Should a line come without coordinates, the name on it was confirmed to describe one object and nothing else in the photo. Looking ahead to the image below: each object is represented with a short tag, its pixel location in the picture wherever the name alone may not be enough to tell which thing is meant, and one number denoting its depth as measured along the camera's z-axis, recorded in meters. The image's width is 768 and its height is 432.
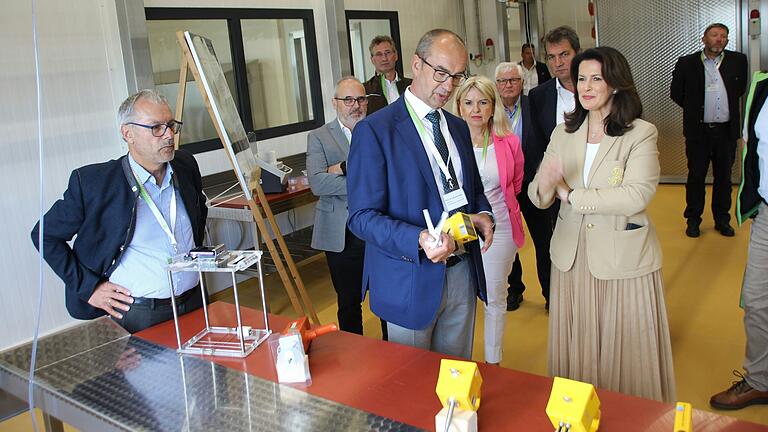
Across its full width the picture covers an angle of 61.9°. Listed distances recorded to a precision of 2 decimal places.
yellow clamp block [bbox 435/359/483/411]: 1.41
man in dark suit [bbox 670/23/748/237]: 5.87
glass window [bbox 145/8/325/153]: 4.93
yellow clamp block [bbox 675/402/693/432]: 1.22
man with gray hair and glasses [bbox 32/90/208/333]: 2.28
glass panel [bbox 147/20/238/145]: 4.88
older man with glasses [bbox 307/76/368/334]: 3.42
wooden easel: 2.90
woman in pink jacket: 3.31
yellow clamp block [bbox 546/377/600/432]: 1.29
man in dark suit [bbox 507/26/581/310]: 3.90
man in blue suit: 2.04
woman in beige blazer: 2.48
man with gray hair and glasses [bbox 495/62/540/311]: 4.02
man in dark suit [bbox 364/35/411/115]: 4.95
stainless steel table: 1.54
